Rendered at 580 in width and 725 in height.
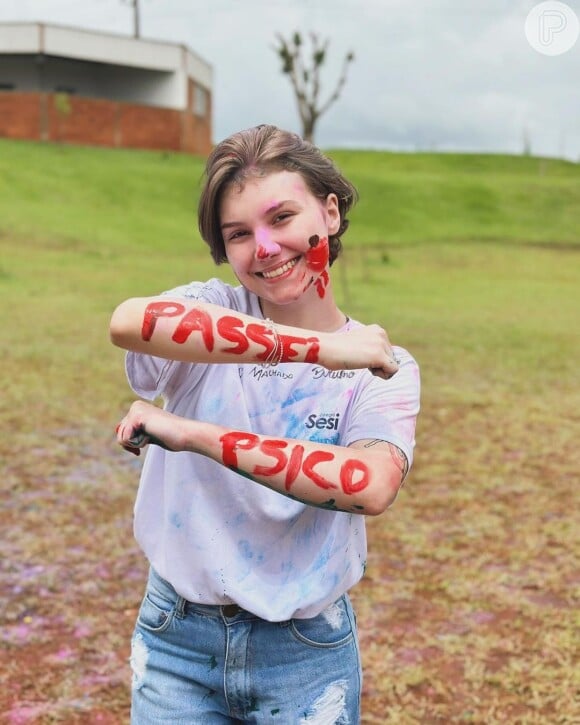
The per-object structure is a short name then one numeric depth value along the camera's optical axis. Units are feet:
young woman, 6.91
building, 140.36
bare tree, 113.50
